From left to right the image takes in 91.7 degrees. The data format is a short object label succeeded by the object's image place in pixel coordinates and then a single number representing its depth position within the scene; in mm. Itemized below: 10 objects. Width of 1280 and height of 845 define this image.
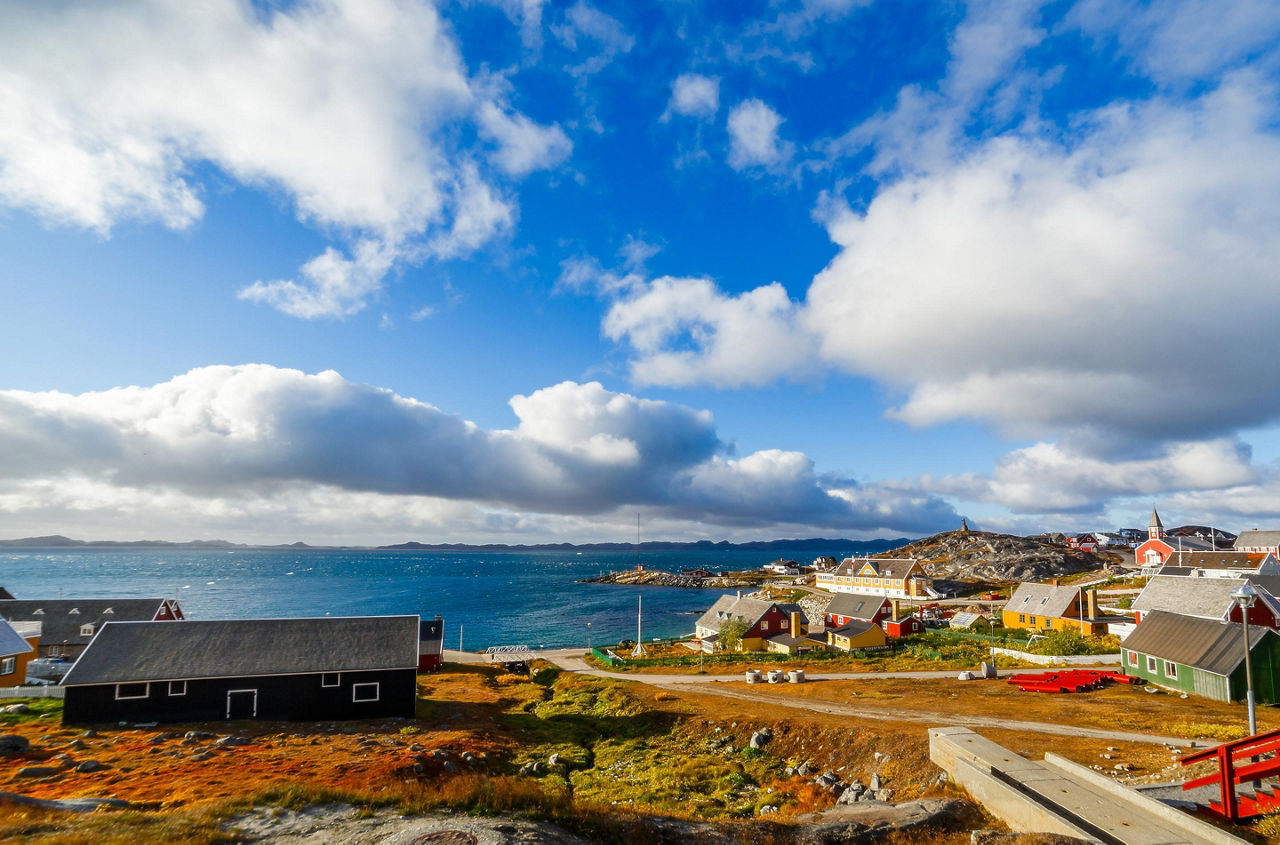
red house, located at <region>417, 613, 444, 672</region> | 67500
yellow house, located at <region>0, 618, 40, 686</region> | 47250
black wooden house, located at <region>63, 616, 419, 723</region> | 38031
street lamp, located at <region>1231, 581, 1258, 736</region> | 20250
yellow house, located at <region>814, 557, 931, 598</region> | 127562
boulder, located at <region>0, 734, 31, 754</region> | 30247
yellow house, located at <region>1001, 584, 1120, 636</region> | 70188
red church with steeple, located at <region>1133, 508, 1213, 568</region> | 125875
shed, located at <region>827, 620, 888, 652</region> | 73125
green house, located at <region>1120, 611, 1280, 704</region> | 37031
